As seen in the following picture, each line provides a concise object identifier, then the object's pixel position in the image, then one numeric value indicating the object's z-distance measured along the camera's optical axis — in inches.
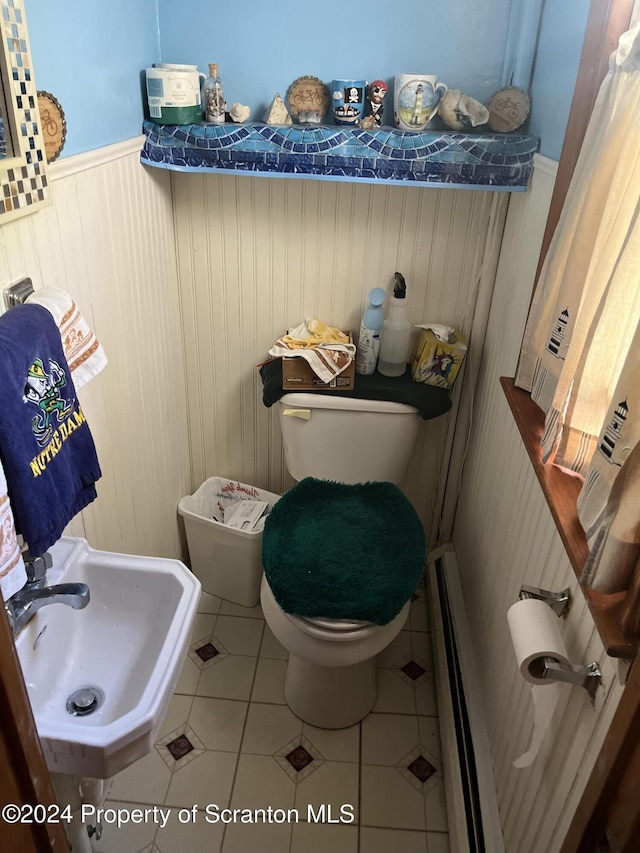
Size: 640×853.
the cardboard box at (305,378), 65.7
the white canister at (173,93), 55.3
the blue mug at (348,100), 57.4
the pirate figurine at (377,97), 57.9
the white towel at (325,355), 65.1
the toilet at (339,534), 56.4
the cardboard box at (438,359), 66.9
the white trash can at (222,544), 74.4
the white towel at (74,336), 38.8
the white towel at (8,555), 29.2
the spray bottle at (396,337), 66.7
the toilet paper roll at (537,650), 34.9
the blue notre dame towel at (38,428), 32.3
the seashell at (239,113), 58.4
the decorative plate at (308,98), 58.9
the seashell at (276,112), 58.8
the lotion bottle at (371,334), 66.8
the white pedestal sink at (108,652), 34.1
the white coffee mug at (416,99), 56.2
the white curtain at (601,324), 29.0
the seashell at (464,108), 57.1
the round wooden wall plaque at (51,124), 39.5
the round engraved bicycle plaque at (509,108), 56.5
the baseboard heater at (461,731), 50.1
